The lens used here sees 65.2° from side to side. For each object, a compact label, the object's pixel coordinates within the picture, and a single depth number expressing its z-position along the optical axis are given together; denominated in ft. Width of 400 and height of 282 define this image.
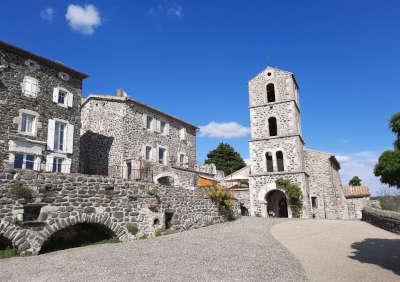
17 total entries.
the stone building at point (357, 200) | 91.09
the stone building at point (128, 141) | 76.79
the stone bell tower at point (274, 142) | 78.48
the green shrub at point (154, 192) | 42.55
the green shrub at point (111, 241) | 36.22
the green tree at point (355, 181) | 146.72
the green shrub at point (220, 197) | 55.41
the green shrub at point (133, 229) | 38.51
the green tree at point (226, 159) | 151.02
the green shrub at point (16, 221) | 28.86
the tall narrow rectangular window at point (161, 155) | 86.79
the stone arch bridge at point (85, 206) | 29.27
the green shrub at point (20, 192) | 29.43
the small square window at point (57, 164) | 62.62
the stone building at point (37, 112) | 57.00
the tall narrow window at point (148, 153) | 82.62
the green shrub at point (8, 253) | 28.43
